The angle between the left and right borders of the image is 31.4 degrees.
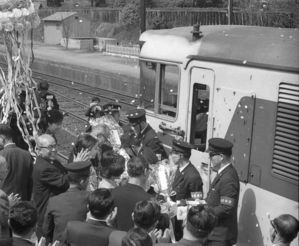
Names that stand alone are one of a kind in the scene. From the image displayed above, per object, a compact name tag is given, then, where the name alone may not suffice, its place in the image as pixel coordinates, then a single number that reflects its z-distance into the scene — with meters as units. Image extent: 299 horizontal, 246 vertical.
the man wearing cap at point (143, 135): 7.44
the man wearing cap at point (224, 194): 5.43
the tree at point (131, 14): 49.69
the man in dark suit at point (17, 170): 6.20
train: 5.56
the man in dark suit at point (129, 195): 4.93
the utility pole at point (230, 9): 21.34
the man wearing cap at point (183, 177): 5.91
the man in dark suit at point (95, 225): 4.23
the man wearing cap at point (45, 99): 10.09
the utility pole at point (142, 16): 22.37
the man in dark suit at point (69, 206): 4.87
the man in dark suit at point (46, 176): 5.79
